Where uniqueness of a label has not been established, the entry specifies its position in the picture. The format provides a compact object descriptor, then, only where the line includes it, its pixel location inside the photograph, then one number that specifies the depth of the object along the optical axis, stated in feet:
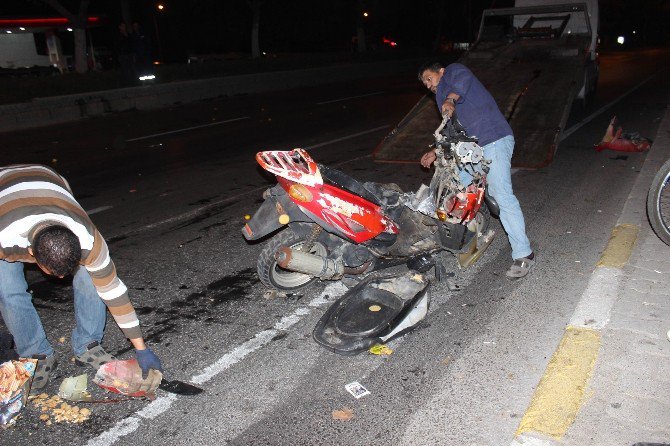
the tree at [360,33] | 116.88
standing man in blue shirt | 15.79
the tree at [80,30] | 65.46
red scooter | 14.03
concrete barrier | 50.67
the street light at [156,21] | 107.86
